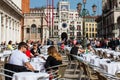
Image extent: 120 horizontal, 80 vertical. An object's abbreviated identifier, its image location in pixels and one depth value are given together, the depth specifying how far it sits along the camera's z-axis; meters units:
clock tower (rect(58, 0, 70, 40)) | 98.80
